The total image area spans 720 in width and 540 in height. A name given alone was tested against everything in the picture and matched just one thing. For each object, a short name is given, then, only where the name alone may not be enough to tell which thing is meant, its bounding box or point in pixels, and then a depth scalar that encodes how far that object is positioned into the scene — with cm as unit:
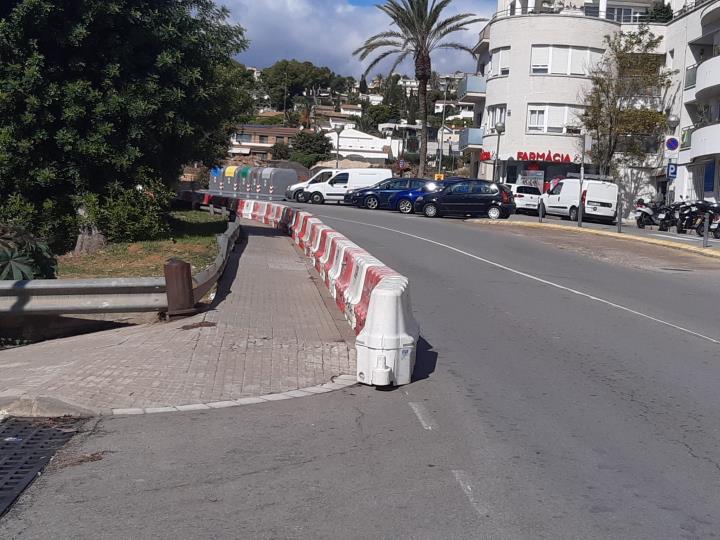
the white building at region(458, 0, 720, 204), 4644
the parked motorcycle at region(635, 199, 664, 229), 3596
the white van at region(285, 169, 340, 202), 4728
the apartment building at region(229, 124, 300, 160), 10506
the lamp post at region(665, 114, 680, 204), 3560
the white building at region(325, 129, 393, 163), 9494
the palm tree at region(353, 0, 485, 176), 4819
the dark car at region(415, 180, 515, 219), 3722
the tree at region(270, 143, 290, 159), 9638
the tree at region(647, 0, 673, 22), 4994
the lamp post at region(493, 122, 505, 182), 4556
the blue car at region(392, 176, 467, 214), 4025
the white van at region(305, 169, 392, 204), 4647
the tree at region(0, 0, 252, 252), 1648
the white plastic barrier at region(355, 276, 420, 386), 803
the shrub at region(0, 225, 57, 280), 1145
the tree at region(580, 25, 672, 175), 4606
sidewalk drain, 545
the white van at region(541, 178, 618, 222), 3884
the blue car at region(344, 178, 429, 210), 4112
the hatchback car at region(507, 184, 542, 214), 4433
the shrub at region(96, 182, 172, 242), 1767
